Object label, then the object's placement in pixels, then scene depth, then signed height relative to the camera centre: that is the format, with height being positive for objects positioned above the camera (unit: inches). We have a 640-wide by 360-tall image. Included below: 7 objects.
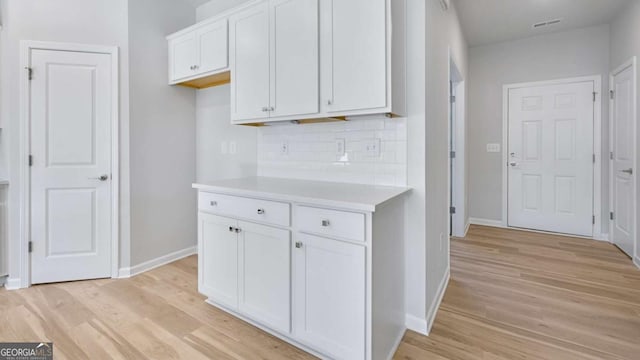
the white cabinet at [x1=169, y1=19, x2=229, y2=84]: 102.7 +45.8
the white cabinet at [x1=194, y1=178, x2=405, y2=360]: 59.4 -20.2
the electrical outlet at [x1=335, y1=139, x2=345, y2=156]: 90.7 +8.9
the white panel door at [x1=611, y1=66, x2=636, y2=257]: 127.7 +7.0
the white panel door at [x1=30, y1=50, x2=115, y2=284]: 103.5 +3.9
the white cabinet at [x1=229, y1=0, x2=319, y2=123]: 81.0 +33.6
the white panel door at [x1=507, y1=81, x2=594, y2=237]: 159.8 +10.2
